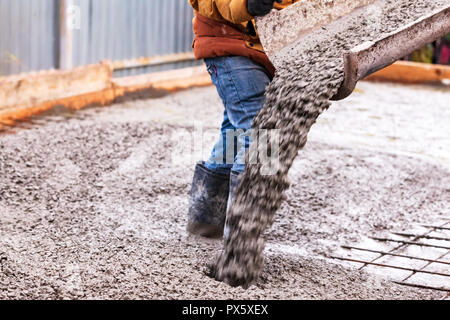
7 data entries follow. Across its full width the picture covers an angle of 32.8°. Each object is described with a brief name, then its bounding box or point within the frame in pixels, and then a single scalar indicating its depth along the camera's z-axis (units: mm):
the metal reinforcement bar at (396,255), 3522
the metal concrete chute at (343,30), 3016
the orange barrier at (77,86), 6230
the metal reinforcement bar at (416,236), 3885
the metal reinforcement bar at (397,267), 3354
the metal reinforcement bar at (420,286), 3133
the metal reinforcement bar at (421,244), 3750
